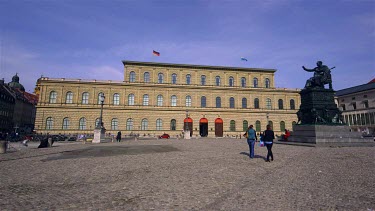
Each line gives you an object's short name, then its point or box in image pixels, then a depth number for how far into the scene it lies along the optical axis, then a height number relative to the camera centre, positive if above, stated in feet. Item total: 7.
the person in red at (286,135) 65.86 -3.47
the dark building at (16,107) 184.68 +16.68
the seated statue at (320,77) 56.08 +13.91
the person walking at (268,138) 28.48 -1.95
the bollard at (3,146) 41.33 -4.96
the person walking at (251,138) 31.19 -2.07
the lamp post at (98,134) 74.38 -4.04
